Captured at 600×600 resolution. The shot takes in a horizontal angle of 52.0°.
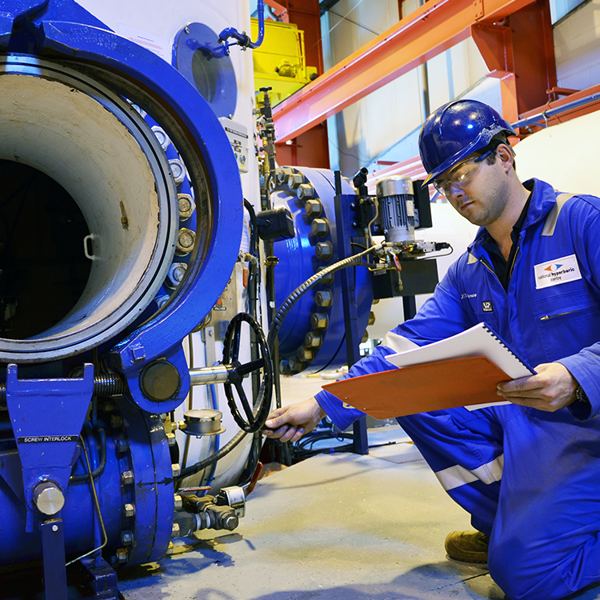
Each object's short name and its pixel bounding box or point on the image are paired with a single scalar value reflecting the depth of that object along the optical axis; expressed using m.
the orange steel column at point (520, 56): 4.63
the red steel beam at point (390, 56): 4.54
